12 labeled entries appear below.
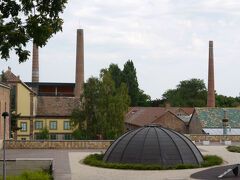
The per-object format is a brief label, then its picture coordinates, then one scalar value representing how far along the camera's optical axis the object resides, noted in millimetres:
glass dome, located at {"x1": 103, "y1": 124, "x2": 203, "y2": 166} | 28094
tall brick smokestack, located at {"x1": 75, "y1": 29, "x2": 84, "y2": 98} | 82062
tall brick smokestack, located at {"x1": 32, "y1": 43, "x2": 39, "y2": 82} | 87000
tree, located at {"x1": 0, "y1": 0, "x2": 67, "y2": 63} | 19734
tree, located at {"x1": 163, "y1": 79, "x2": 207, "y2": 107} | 129750
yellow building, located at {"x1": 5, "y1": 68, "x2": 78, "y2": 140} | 66062
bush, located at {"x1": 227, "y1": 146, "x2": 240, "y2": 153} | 37812
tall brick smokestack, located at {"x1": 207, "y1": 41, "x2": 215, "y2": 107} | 82812
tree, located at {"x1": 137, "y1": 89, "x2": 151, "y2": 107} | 120662
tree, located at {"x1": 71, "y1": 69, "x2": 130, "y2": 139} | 57281
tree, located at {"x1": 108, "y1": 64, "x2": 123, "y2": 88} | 105938
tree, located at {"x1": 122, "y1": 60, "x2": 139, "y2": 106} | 106250
